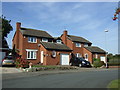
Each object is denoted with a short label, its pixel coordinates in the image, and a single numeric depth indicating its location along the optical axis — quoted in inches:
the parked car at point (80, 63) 711.7
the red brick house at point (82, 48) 949.6
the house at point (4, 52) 684.7
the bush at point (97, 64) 740.6
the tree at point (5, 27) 919.9
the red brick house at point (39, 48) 734.2
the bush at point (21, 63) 528.3
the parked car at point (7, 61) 543.4
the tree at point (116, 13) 144.2
